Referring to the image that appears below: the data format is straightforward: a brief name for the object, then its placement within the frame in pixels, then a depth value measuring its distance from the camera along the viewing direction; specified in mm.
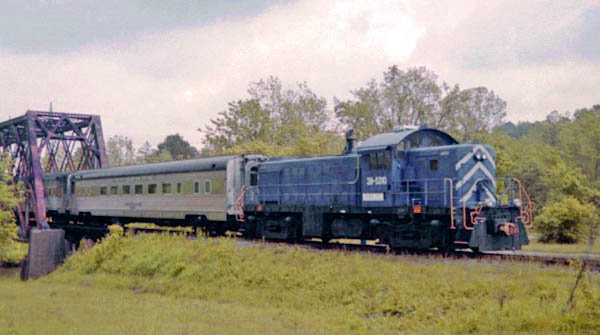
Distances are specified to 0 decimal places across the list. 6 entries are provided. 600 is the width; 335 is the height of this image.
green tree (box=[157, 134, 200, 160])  93019
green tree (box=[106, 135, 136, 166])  102562
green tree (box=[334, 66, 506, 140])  42625
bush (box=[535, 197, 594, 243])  27625
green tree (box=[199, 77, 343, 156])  39375
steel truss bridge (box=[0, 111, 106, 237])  36312
